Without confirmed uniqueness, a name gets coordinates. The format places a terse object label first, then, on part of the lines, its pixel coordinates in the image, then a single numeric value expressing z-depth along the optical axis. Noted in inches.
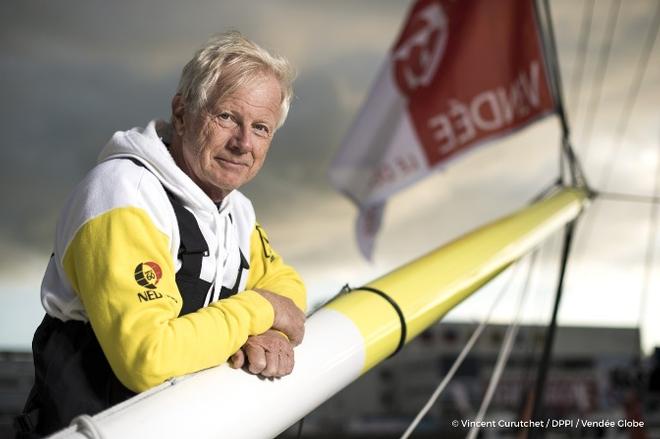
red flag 198.1
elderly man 39.1
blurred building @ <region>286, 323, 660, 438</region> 1544.0
